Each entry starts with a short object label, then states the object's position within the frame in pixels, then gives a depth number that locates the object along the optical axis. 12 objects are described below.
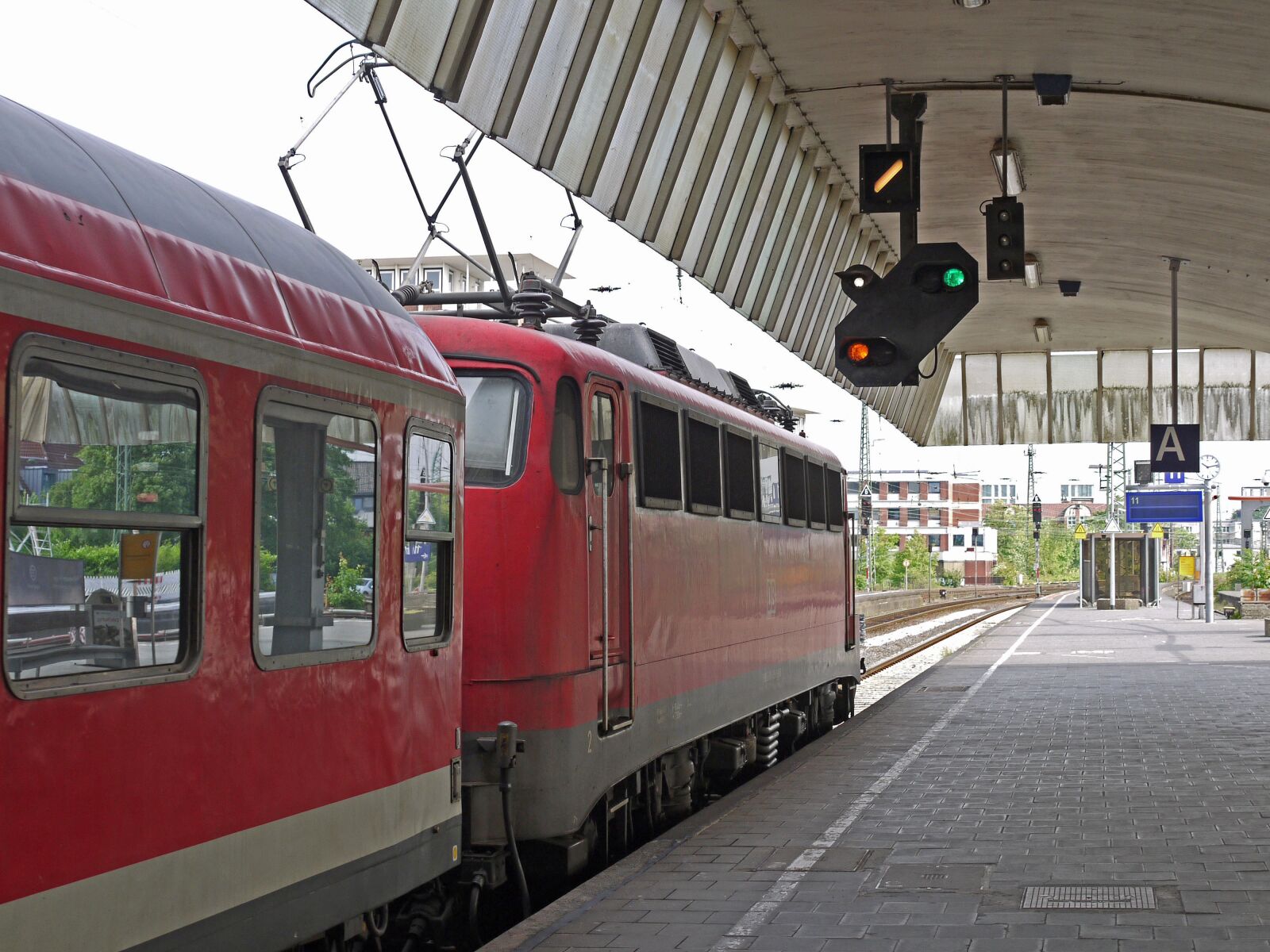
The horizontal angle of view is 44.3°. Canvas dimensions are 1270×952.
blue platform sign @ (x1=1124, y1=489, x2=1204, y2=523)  41.56
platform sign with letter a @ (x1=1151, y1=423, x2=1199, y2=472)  23.48
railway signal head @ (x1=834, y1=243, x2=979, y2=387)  11.95
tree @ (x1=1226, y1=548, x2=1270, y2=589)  48.62
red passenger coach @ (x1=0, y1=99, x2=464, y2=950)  4.09
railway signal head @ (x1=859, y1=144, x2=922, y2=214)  11.70
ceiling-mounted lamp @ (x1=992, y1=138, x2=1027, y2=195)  14.71
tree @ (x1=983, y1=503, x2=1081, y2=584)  118.62
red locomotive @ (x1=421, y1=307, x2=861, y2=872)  7.89
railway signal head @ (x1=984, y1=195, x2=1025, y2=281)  12.66
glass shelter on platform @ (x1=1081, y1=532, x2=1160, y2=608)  54.94
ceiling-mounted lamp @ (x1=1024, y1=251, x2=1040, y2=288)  20.20
